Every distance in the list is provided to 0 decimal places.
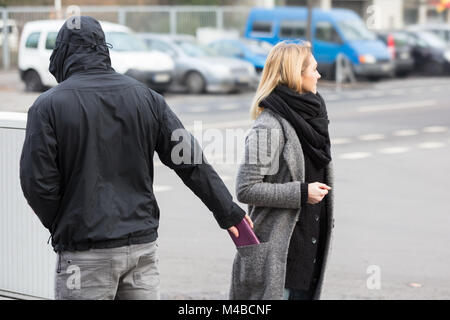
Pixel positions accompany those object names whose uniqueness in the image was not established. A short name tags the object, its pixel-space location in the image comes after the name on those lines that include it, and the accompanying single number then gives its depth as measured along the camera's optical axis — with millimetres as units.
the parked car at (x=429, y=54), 32969
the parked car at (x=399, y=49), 31453
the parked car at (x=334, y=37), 28703
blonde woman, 4406
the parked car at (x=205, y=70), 25250
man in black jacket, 3488
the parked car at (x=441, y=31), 36125
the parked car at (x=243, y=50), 27156
